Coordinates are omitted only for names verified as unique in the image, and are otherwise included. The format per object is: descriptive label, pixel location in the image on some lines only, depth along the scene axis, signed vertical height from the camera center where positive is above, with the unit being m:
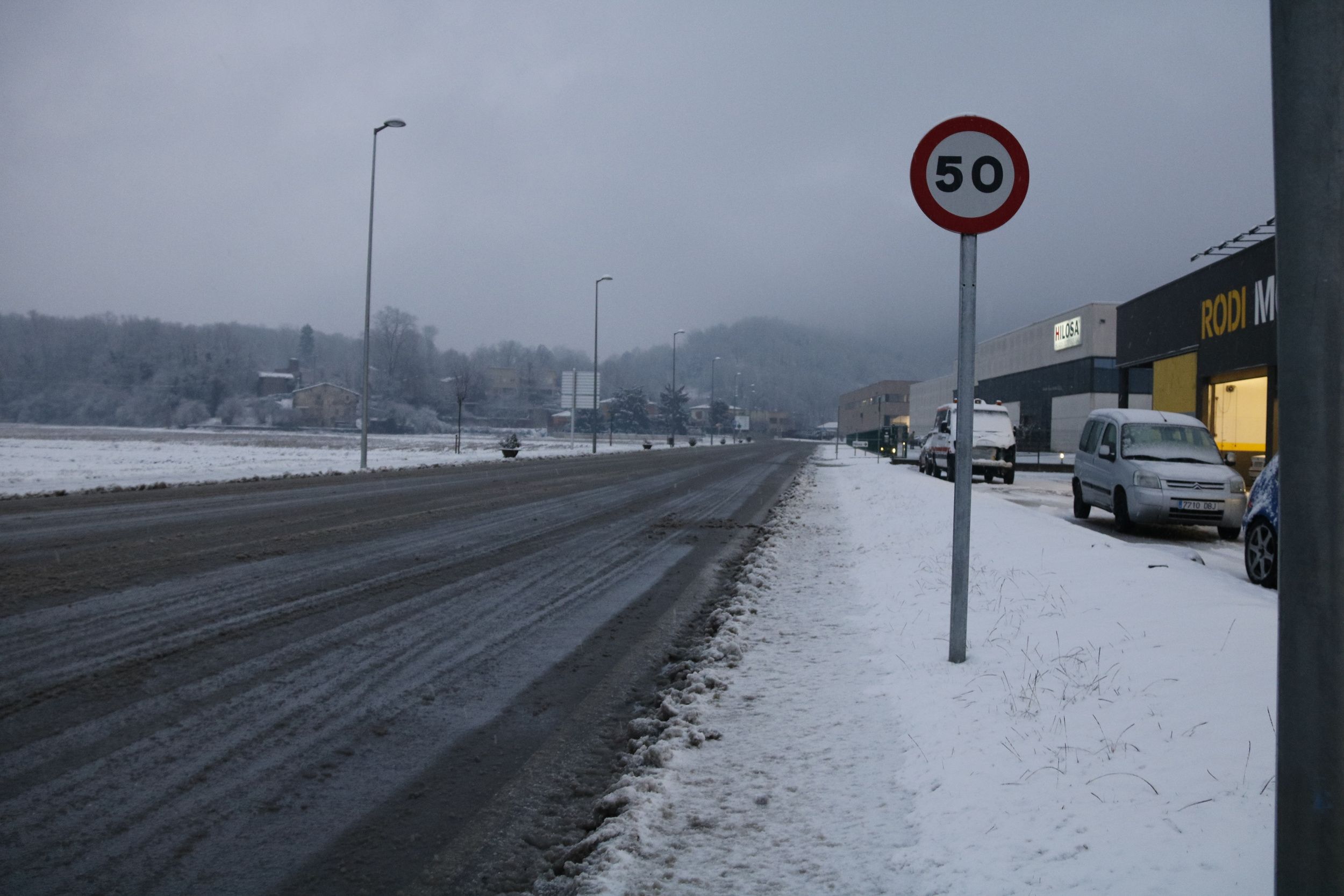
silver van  12.77 -0.28
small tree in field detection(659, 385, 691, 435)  131.88 +6.25
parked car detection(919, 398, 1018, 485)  26.48 +0.22
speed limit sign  5.00 +1.52
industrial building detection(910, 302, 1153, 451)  55.81 +5.77
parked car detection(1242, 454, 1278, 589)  8.27 -0.72
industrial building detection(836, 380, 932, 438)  149.25 +8.26
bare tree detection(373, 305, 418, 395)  150.38 +18.80
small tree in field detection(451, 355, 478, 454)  48.44 +8.82
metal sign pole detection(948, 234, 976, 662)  4.91 -0.16
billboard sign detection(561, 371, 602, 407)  75.06 +5.09
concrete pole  1.85 +0.04
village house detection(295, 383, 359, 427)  123.38 +5.24
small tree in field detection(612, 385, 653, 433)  133.12 +5.33
